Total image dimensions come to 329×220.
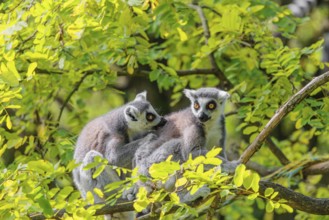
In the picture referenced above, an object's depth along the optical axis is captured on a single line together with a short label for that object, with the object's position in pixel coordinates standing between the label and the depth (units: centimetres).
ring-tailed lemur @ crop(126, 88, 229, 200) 1187
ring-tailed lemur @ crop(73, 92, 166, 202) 1234
